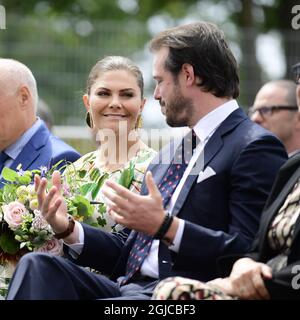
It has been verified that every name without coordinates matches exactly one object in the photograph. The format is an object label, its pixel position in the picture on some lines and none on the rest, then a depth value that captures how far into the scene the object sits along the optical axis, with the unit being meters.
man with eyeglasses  16.83
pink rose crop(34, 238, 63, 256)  11.69
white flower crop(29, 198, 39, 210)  11.34
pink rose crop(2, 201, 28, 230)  11.35
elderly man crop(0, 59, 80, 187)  13.82
